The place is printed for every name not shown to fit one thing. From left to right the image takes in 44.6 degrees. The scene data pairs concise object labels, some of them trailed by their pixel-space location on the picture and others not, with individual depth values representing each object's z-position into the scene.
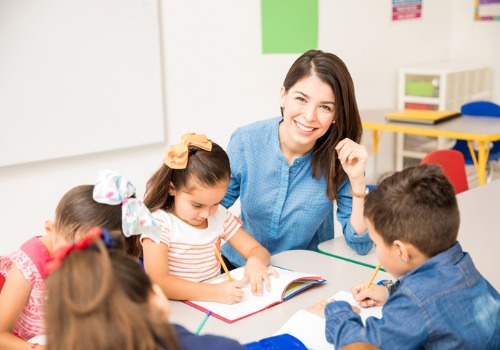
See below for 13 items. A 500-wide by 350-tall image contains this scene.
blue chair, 3.95
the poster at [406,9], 4.75
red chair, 2.61
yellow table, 3.43
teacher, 1.86
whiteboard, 2.71
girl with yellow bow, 1.55
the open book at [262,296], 1.45
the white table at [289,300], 1.38
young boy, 1.16
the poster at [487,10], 5.05
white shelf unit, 4.51
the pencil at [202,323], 1.38
